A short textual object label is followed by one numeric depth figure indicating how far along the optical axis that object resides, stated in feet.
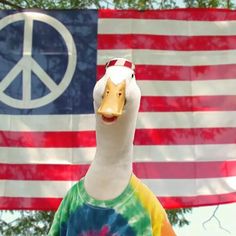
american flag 17.02
